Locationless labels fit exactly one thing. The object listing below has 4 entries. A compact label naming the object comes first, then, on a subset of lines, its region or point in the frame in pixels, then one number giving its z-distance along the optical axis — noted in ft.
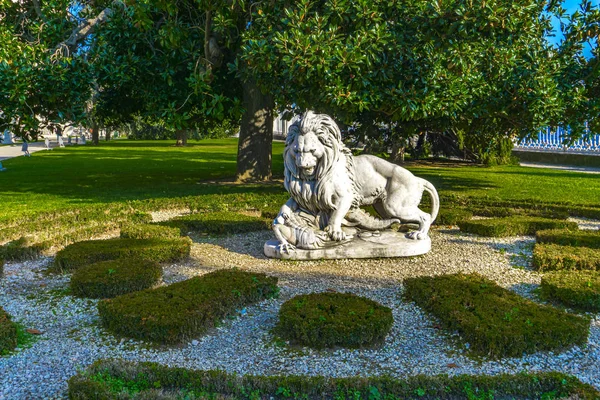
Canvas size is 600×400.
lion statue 26.37
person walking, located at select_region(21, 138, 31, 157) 104.27
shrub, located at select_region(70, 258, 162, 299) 22.43
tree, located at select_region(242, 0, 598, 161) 35.88
